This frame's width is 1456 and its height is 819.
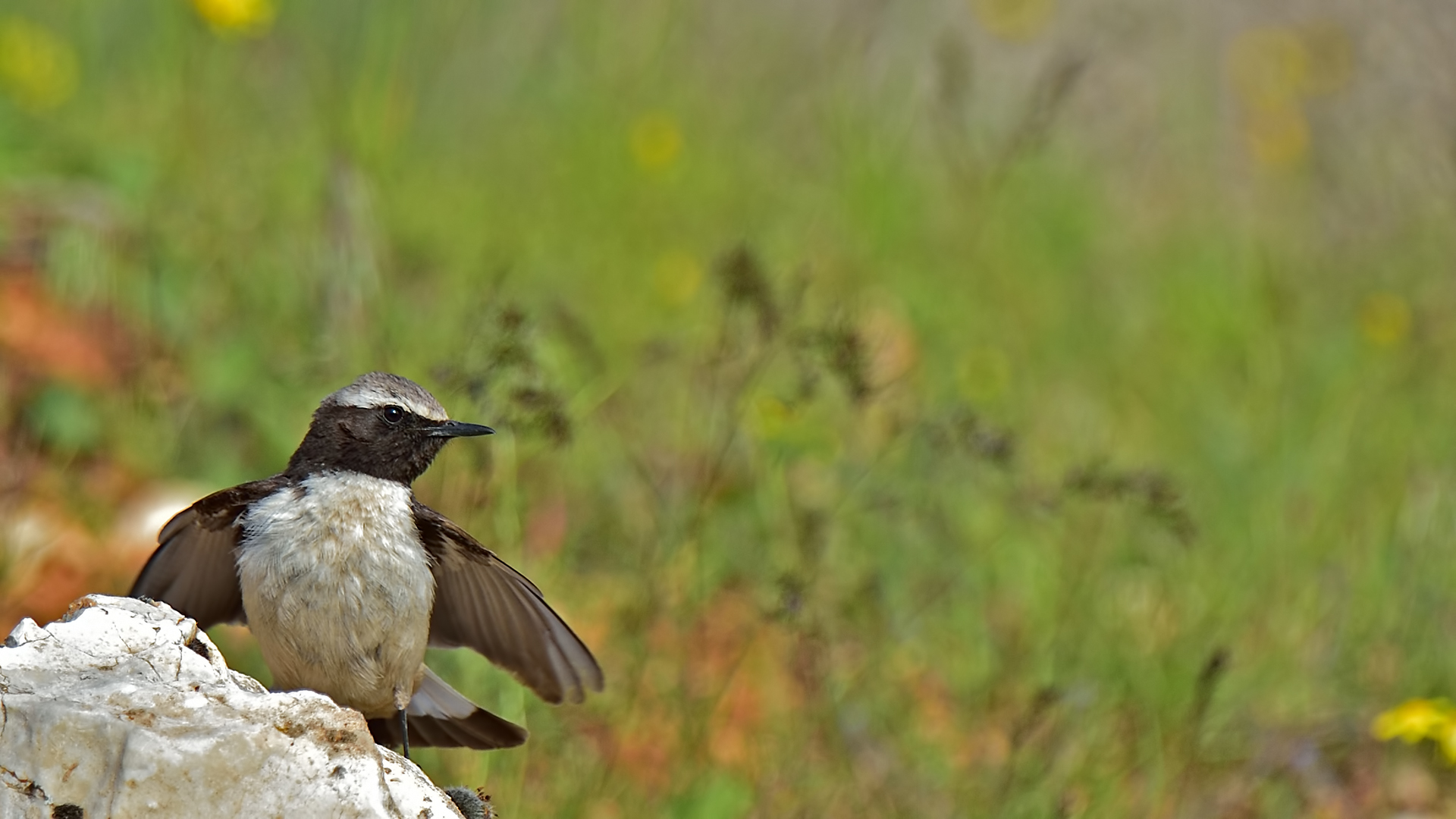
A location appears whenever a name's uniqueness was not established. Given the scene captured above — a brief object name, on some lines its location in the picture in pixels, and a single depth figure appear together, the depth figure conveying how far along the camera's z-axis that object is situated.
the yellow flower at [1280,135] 19.92
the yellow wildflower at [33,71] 15.48
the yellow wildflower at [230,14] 13.47
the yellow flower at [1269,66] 19.97
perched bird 7.60
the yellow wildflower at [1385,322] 15.67
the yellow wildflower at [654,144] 17.83
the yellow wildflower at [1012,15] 21.67
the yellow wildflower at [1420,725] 8.77
